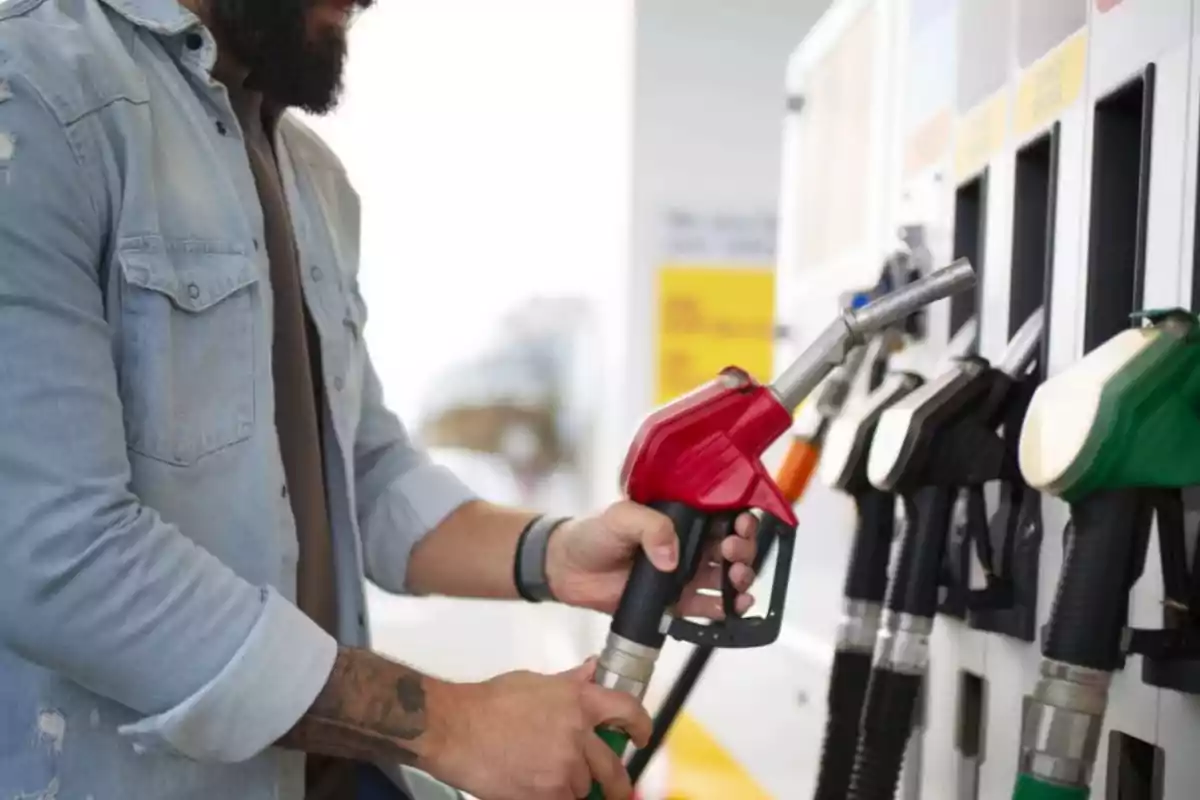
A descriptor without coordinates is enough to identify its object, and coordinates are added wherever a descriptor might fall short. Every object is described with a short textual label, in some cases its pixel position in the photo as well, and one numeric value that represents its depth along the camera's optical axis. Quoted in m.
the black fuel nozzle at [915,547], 0.76
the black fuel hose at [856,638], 0.87
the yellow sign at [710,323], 2.76
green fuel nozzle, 0.54
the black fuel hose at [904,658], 0.77
